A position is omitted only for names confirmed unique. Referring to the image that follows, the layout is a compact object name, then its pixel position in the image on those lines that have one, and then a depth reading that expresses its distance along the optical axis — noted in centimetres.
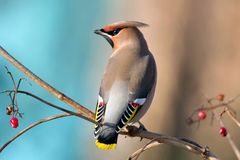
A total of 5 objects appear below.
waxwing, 743
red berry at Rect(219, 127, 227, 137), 693
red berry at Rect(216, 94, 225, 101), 712
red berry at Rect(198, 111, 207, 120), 781
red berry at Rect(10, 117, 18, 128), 696
